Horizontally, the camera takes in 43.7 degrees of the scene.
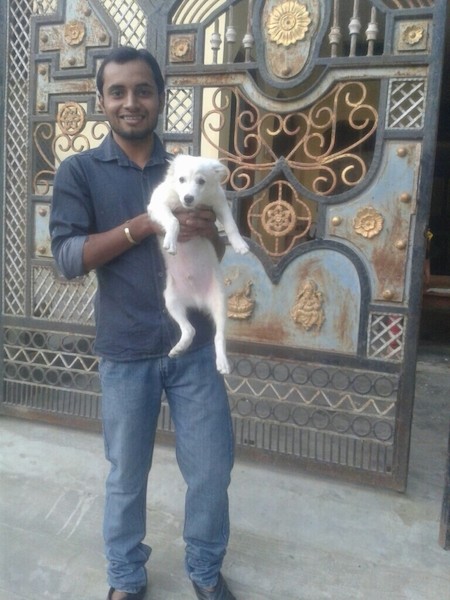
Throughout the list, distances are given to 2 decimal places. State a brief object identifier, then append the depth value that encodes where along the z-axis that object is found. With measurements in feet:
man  6.59
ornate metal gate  9.80
